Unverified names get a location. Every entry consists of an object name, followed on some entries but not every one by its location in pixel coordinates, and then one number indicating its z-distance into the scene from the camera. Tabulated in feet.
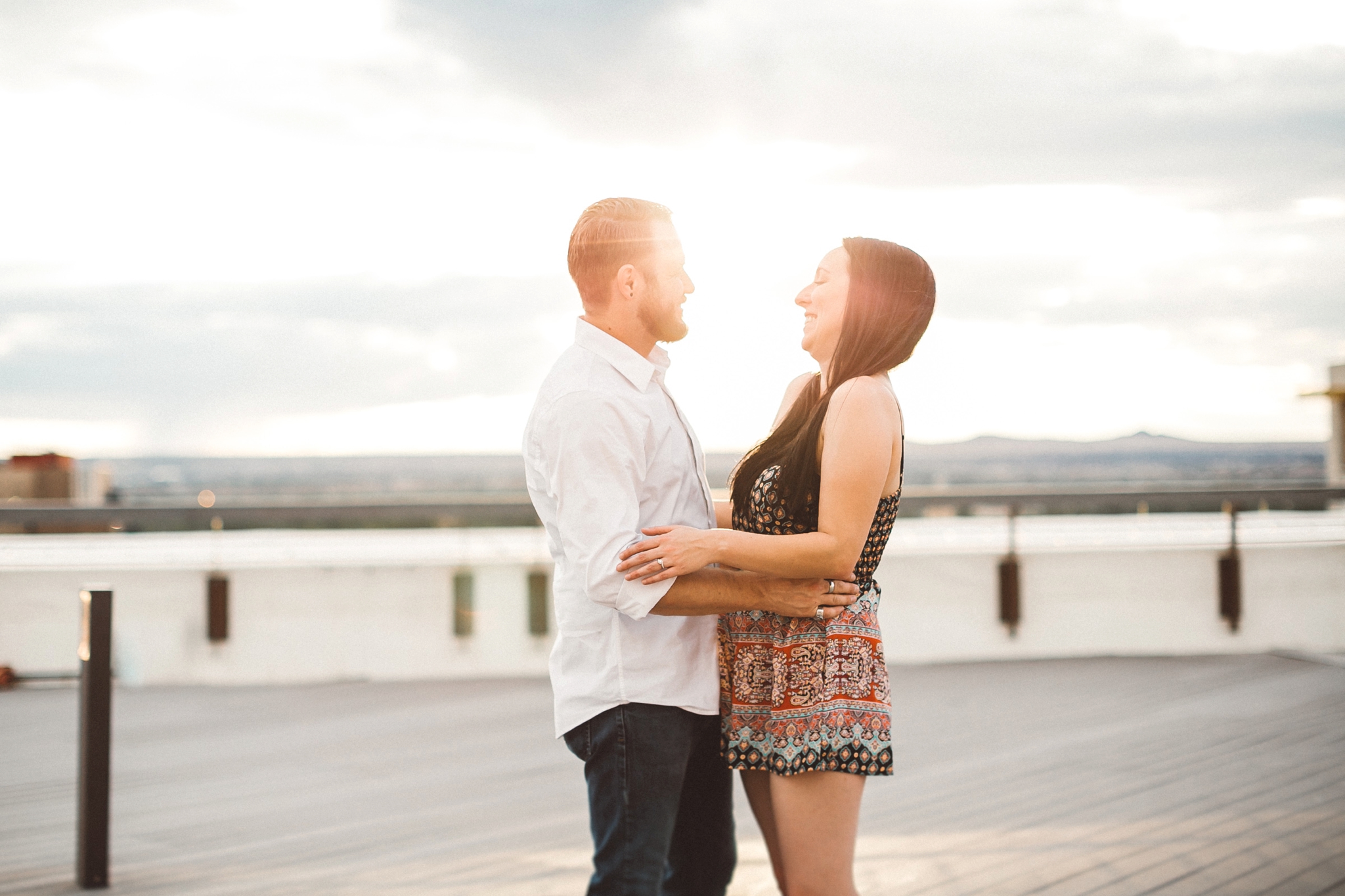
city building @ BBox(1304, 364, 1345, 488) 48.78
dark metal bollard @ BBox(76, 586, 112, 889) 10.43
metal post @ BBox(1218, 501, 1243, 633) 23.76
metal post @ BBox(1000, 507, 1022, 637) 23.48
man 5.87
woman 6.18
